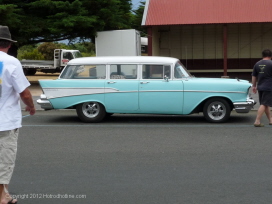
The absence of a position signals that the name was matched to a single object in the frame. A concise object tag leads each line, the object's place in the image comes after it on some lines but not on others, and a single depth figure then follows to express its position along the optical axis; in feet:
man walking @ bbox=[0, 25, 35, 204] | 16.69
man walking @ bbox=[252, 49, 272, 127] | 36.81
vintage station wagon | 38.65
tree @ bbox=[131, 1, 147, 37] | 149.97
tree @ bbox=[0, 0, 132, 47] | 73.36
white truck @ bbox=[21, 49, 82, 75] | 124.88
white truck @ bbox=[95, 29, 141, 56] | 77.87
